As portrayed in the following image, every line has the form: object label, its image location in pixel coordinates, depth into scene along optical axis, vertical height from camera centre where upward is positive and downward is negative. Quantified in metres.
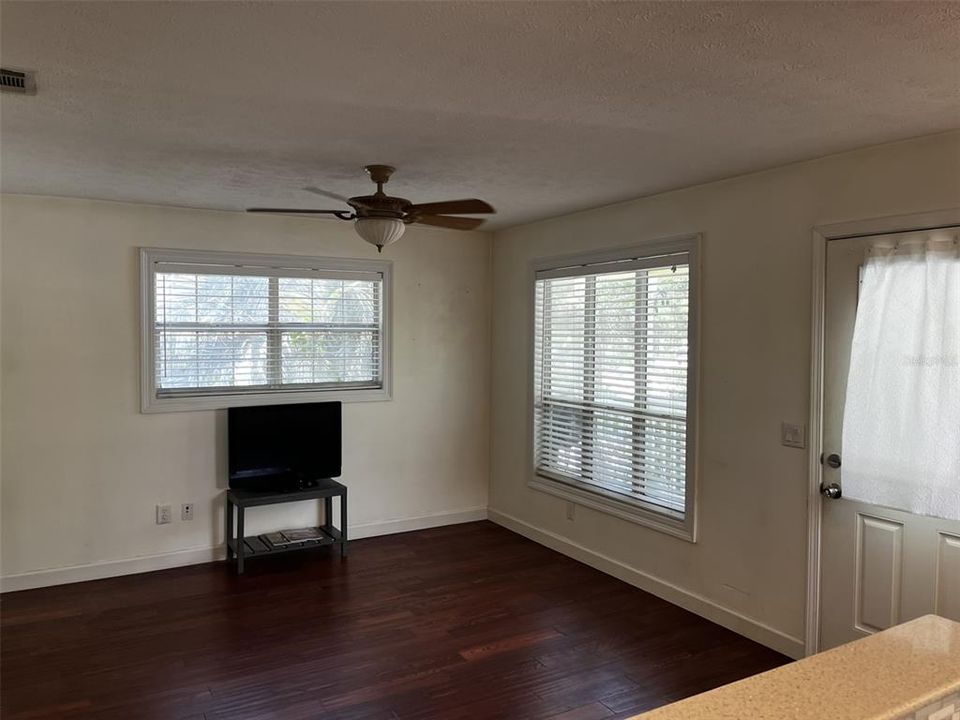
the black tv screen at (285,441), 4.77 -0.71
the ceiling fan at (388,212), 3.09 +0.60
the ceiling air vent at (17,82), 2.21 +0.85
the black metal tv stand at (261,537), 4.57 -1.27
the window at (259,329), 4.67 +0.09
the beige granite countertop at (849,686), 1.15 -0.61
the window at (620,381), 4.08 -0.25
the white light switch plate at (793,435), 3.38 -0.45
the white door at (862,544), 2.88 -0.88
